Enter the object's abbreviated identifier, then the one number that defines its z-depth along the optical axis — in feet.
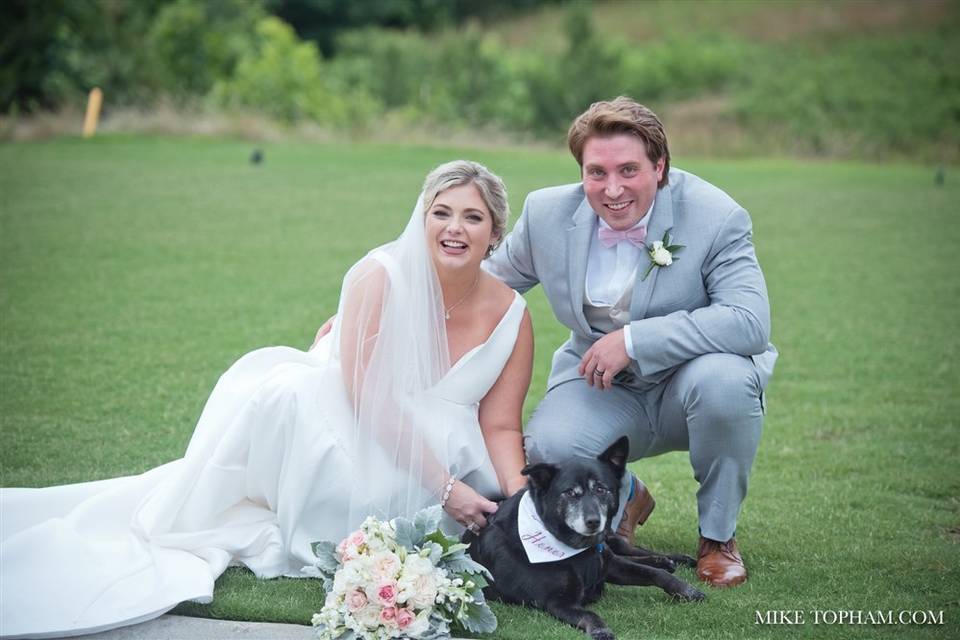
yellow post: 71.41
